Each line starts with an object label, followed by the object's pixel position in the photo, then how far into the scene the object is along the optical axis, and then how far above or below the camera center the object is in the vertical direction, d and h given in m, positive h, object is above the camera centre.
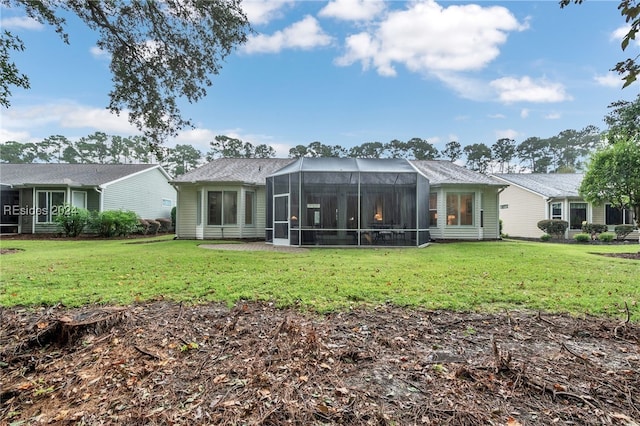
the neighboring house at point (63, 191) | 17.81 +1.60
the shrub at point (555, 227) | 17.11 -0.55
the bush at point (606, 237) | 15.78 -1.02
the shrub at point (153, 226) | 19.80 -0.55
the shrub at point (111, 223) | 15.71 -0.27
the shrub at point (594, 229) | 16.95 -0.66
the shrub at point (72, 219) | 15.56 -0.07
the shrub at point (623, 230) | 16.53 -0.70
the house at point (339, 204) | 12.28 +0.59
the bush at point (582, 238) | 15.71 -1.06
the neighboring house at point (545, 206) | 18.06 +0.64
